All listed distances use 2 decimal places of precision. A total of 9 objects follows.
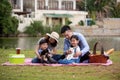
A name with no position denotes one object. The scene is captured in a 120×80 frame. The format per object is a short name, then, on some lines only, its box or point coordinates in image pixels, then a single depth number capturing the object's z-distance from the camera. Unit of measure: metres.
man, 10.86
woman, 10.84
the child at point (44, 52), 10.75
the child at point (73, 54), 10.79
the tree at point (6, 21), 48.50
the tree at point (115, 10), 63.23
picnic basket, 10.75
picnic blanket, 10.59
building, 56.28
